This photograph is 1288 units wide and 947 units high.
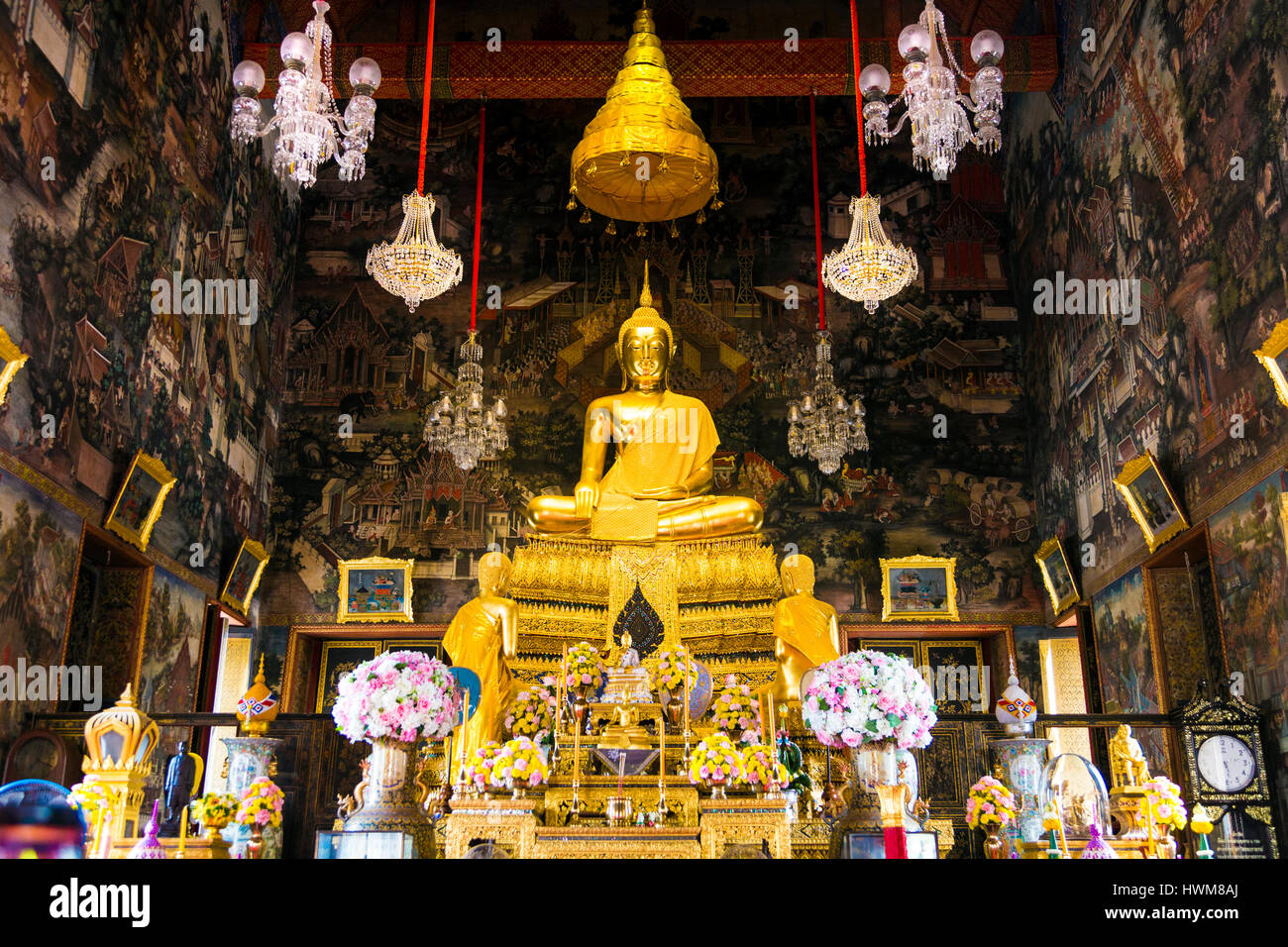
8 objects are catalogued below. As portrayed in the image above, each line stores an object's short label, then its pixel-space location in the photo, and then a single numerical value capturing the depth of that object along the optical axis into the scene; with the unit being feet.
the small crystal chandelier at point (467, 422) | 28.59
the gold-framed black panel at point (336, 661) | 32.91
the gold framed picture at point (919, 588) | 32.50
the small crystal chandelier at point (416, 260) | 23.09
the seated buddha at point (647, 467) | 27.02
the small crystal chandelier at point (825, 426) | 29.35
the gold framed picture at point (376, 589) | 32.50
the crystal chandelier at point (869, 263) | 23.09
